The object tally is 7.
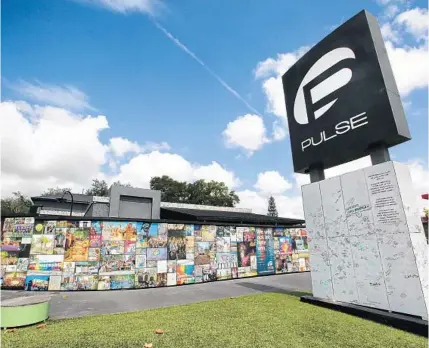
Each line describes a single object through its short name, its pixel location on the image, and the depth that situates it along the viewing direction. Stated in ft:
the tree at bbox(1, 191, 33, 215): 169.42
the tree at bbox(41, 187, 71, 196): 173.64
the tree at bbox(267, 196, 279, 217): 268.41
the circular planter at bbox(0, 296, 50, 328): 16.55
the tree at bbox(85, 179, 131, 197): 185.82
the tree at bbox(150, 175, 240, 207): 163.32
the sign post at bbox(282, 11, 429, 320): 17.79
